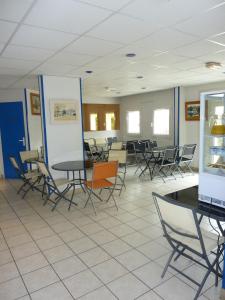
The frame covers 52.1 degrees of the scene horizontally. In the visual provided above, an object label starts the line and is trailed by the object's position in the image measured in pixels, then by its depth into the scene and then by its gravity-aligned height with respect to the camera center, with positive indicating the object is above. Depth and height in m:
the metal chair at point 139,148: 6.89 -0.70
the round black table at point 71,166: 4.01 -0.72
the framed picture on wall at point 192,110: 6.34 +0.37
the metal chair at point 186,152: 5.68 -0.70
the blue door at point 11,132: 6.00 -0.12
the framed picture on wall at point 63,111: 4.57 +0.30
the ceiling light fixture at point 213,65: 3.86 +1.00
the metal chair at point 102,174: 3.52 -0.76
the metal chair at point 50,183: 3.81 -1.03
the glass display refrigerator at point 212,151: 2.14 -0.29
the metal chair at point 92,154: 7.11 -0.89
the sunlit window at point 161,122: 7.43 +0.08
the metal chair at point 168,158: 5.57 -0.85
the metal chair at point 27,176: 4.51 -0.97
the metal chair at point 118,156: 4.66 -0.62
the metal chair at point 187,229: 1.72 -0.88
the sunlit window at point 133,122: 8.68 +0.11
